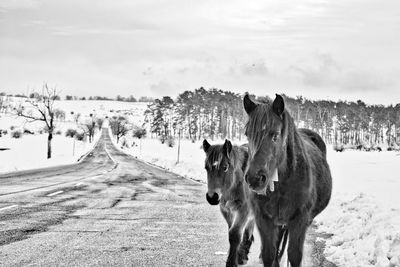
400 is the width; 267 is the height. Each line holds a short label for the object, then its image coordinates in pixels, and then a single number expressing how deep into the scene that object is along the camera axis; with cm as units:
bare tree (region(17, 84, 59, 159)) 4516
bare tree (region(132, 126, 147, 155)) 12059
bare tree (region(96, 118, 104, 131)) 17575
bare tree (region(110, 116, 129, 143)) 12224
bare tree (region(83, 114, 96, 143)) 10959
